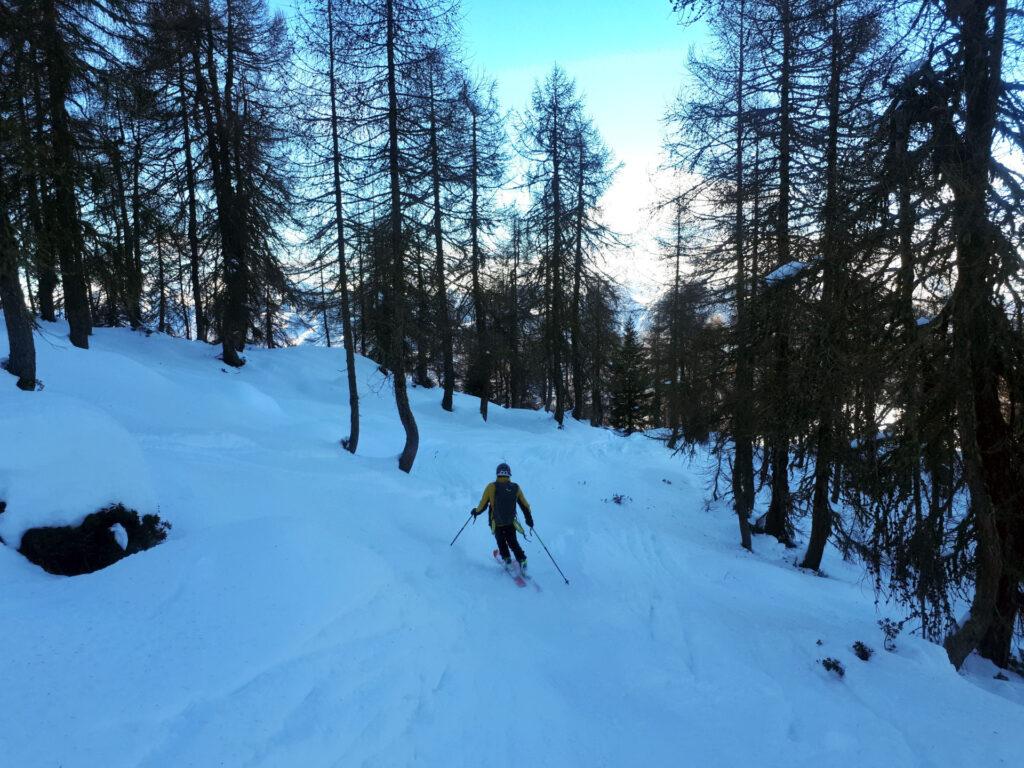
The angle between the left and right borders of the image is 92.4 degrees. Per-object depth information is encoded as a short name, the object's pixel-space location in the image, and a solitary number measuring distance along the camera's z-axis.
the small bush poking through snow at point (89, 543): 4.84
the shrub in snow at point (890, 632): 5.80
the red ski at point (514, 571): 7.23
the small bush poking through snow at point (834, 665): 5.16
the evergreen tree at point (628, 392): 32.06
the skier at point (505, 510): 7.56
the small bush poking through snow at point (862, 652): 5.41
